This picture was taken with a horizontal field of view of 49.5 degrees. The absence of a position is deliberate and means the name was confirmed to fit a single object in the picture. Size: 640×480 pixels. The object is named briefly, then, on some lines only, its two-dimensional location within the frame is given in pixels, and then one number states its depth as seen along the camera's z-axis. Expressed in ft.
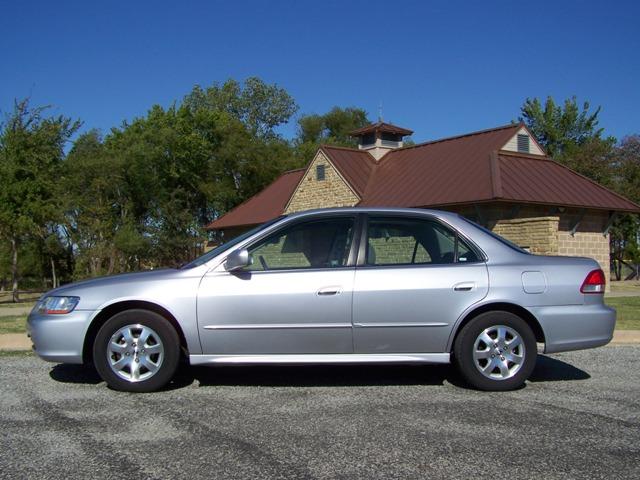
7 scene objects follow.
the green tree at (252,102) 195.93
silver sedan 19.93
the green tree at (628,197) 120.98
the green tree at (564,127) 174.29
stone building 75.77
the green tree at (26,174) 87.15
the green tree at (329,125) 216.95
